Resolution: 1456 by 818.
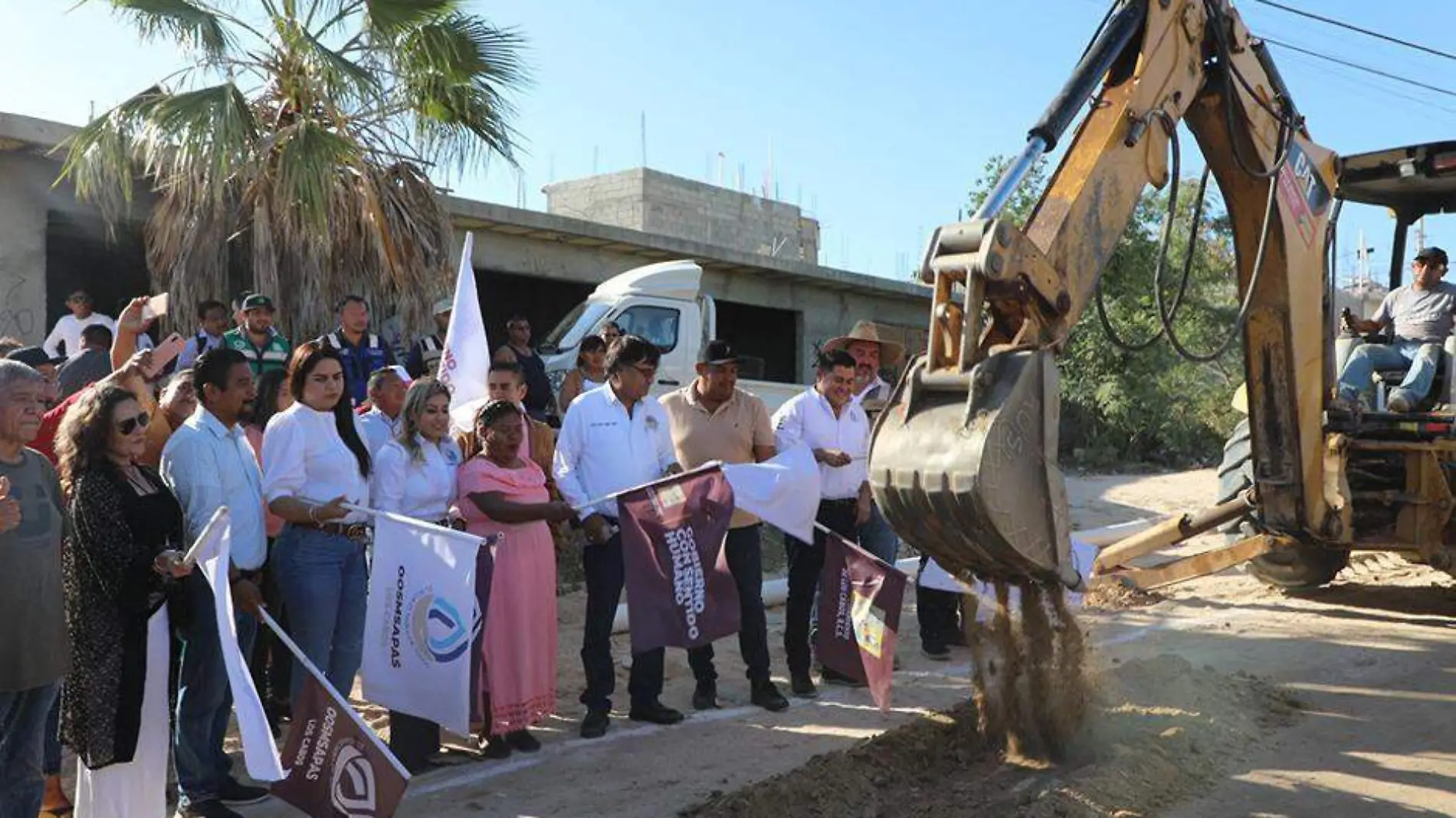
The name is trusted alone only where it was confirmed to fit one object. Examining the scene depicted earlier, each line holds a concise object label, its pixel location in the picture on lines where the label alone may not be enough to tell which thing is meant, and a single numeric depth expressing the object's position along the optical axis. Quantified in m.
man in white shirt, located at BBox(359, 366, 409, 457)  7.08
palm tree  9.66
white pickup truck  13.30
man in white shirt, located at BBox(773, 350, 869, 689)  7.52
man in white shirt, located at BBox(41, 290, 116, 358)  10.10
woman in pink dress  6.17
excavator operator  8.43
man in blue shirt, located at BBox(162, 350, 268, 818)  5.18
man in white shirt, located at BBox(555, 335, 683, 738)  6.64
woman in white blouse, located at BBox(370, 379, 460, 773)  6.16
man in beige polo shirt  7.07
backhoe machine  4.61
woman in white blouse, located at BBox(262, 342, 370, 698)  5.68
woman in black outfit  4.61
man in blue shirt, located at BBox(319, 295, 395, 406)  8.83
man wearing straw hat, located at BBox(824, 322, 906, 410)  8.84
